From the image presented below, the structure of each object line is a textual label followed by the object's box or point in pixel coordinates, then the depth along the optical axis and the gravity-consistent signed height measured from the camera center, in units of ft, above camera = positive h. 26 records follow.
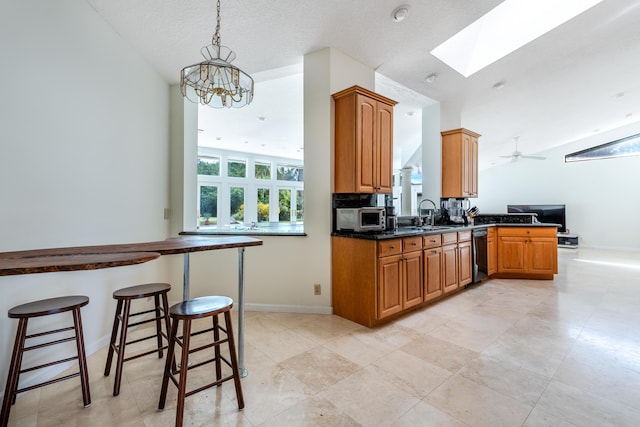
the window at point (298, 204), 30.76 +1.56
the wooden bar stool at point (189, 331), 4.53 -2.03
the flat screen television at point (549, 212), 26.18 +0.45
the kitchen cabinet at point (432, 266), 10.29 -1.85
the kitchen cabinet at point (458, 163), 14.60 +2.91
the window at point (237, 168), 25.83 +4.69
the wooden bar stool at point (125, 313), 5.75 -2.12
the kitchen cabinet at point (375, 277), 8.66 -1.95
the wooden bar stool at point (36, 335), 4.60 -2.03
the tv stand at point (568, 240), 25.03 -2.10
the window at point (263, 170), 27.71 +4.81
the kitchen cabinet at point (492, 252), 14.14 -1.81
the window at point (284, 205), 29.45 +1.40
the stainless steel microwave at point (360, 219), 9.32 -0.04
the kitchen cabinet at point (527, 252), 14.26 -1.82
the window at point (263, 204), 27.91 +1.44
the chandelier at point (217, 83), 5.73 +2.94
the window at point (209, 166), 24.39 +4.66
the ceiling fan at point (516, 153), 22.79 +5.22
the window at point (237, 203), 25.96 +1.44
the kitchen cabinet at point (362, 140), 9.44 +2.70
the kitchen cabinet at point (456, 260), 11.30 -1.82
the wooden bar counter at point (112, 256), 3.69 -0.58
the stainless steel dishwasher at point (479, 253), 13.05 -1.72
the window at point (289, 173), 29.55 +4.90
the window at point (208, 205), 24.21 +1.19
